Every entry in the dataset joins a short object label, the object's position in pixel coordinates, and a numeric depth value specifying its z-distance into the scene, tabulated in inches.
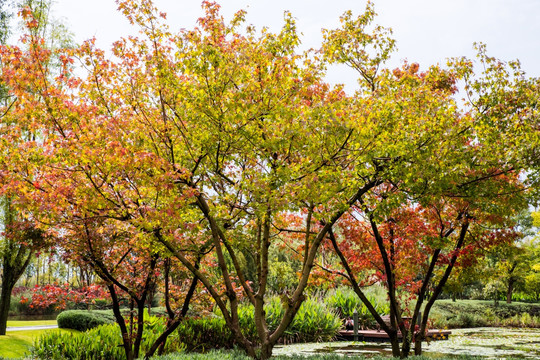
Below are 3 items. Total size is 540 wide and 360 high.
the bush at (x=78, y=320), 550.3
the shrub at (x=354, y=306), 637.9
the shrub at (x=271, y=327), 465.7
